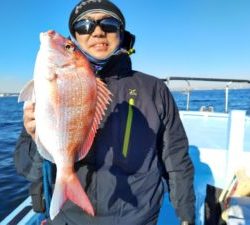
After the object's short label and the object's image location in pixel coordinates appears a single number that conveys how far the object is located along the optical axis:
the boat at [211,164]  2.46
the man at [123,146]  1.50
